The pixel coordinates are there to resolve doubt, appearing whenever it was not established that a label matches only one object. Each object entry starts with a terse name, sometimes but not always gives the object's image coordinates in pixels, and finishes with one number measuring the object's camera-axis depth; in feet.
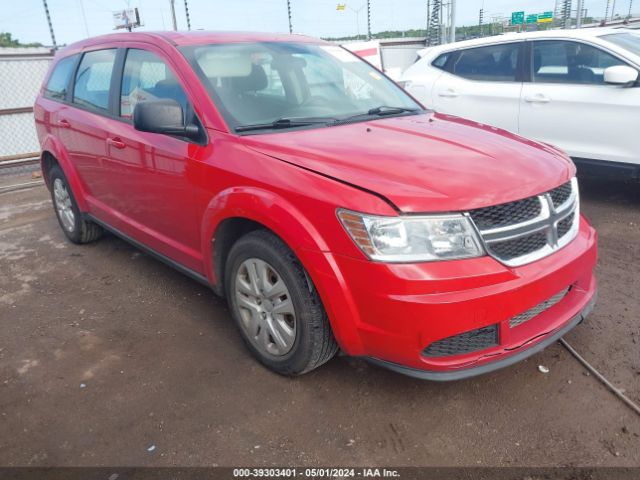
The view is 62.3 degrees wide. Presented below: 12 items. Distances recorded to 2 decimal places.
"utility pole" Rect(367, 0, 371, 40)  69.92
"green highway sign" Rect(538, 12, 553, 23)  154.28
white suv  15.80
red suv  6.89
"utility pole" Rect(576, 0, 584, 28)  59.67
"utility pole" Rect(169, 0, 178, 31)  50.75
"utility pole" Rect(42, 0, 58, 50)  40.24
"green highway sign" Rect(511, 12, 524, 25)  123.91
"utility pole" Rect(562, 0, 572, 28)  74.79
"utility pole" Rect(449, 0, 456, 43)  55.26
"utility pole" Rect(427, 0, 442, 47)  84.07
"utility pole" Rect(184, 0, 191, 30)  51.75
